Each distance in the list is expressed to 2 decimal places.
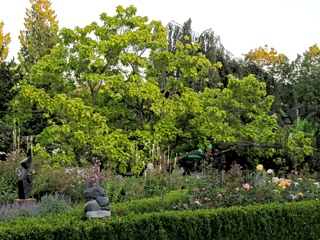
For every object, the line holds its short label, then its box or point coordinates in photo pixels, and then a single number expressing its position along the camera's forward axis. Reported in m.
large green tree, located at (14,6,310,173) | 9.98
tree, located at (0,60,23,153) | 12.45
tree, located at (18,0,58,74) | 21.35
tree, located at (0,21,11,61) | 20.62
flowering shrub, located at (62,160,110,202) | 7.46
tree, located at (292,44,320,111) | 25.16
